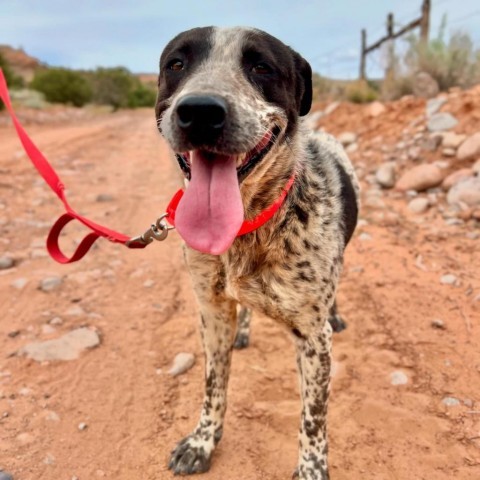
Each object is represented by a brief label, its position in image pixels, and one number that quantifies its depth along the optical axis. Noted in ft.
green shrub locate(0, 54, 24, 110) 79.88
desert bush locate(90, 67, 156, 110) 114.52
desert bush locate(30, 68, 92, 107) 97.30
